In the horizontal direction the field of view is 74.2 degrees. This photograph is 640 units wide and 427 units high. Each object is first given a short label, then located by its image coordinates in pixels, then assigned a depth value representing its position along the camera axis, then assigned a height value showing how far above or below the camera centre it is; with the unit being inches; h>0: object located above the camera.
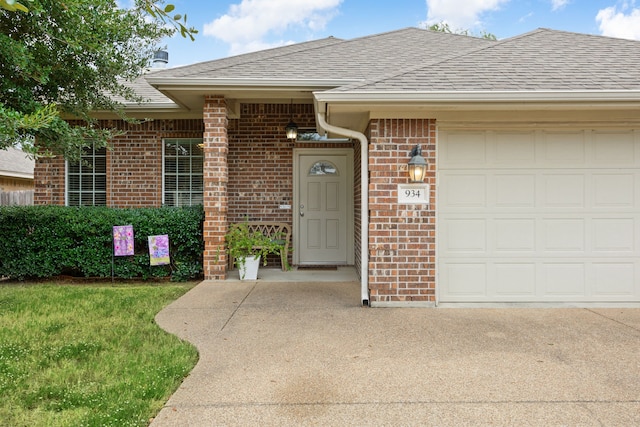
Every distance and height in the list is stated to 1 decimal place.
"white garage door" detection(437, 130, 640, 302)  197.6 -1.8
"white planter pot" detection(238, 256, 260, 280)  257.6 -34.5
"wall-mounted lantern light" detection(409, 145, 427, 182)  185.2 +20.2
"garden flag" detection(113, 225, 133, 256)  258.8 -17.7
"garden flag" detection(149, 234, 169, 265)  259.3 -23.3
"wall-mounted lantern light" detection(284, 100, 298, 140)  299.3 +57.8
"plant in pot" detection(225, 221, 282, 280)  256.5 -23.2
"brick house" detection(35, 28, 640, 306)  186.2 +16.6
